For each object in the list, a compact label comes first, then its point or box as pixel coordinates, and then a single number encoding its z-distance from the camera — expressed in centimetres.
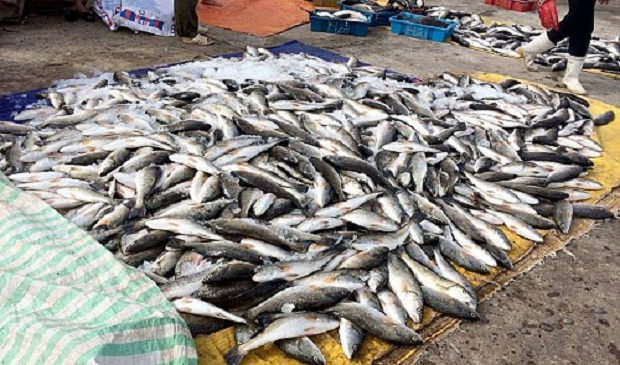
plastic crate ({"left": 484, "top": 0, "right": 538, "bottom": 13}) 1188
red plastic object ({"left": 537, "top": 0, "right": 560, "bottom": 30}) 711
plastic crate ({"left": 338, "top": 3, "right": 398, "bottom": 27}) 916
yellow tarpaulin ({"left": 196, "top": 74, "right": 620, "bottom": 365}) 263
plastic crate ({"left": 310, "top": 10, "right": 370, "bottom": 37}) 862
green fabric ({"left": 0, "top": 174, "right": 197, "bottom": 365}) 211
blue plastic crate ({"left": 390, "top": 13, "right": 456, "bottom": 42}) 866
